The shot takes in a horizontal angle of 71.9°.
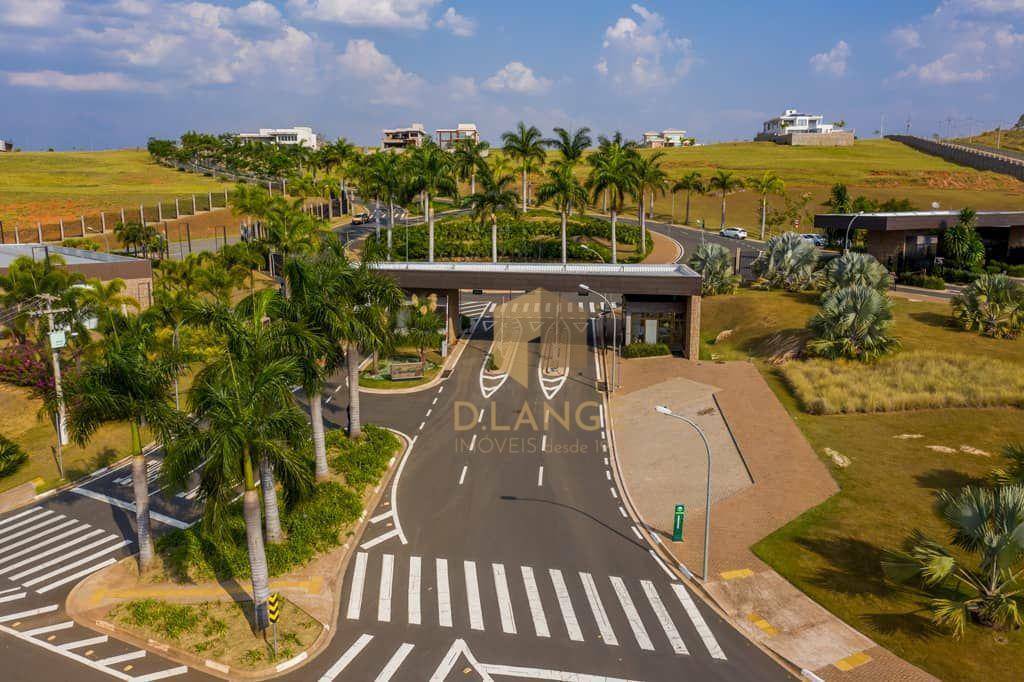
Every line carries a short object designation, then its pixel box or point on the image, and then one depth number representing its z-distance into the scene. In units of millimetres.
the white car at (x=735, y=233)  97562
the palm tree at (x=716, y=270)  65188
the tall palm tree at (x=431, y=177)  66062
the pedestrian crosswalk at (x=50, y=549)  25453
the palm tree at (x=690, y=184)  100062
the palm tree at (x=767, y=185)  93000
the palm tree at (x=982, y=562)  20047
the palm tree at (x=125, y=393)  22281
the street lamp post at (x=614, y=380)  45391
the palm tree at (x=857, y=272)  49156
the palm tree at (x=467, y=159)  85875
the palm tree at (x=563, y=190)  64125
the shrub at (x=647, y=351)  51438
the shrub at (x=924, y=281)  64500
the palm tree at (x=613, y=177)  65562
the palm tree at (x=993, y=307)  46344
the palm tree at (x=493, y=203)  62875
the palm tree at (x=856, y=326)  44062
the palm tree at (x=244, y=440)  19469
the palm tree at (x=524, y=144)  90688
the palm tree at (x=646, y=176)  75125
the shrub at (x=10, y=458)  34844
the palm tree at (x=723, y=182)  96588
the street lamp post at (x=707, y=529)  24236
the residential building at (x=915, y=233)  68688
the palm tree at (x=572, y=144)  86562
